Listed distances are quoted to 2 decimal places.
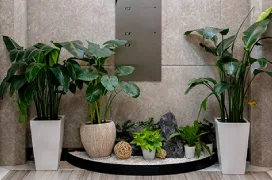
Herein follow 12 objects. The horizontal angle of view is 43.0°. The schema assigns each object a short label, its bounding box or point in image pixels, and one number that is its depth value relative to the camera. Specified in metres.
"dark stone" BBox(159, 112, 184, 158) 3.43
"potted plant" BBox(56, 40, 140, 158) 3.17
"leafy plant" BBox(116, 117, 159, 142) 3.62
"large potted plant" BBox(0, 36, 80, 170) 3.09
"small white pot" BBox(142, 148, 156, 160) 3.33
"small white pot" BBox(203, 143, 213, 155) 3.49
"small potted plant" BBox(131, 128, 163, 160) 3.31
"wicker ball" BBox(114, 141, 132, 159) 3.35
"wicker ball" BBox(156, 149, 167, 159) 3.35
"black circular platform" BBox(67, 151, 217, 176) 3.20
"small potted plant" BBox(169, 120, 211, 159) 3.37
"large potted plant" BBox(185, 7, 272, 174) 3.11
